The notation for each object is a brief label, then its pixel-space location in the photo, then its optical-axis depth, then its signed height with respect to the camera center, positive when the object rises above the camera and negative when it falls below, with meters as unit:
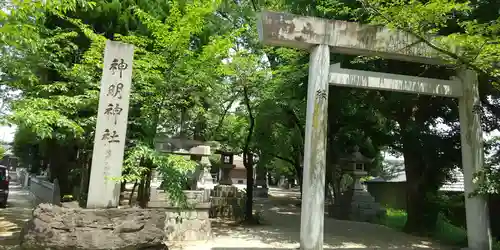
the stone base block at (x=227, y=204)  14.28 -1.19
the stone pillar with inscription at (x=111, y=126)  6.78 +0.78
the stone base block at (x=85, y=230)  6.23 -1.09
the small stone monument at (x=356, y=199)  16.39 -0.87
